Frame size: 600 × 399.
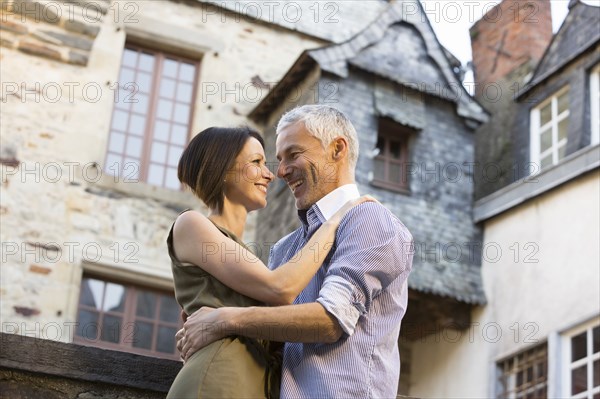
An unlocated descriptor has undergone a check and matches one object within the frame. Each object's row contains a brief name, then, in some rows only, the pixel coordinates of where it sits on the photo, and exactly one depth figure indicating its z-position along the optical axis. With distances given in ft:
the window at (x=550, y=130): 45.70
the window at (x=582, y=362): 37.29
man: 10.19
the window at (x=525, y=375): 40.08
